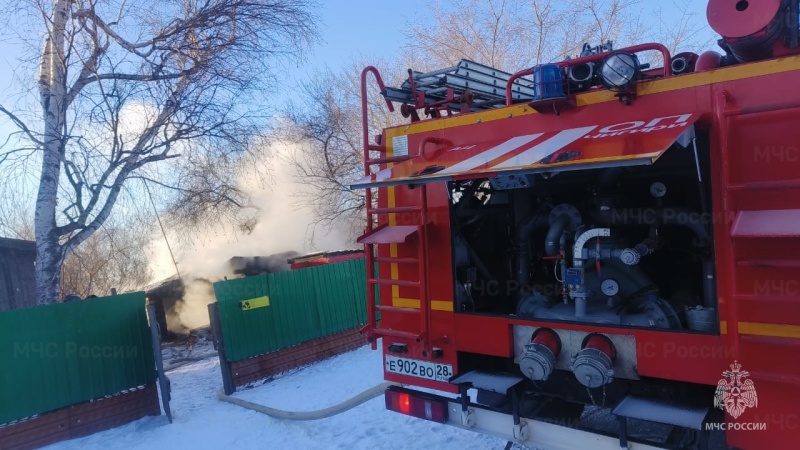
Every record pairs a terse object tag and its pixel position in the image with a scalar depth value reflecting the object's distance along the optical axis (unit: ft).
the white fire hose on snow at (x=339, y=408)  19.43
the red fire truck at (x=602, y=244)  8.24
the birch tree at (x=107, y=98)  29.19
